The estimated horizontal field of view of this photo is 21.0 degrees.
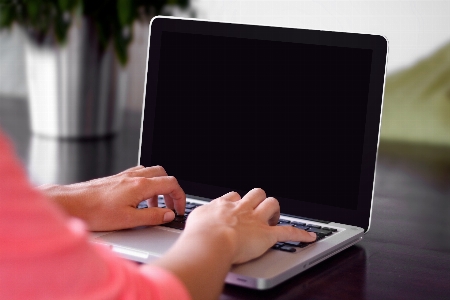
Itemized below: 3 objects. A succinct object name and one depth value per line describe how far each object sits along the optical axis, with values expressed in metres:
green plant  2.17
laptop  1.43
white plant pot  2.21
